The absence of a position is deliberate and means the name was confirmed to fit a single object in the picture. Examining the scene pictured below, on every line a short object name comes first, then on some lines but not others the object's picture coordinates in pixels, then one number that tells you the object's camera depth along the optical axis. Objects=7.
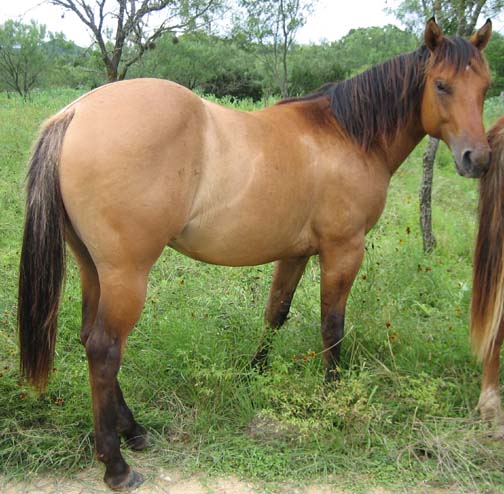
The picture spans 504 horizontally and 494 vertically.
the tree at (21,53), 25.31
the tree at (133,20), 7.37
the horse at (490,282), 2.74
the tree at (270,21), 13.72
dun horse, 2.18
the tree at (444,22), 4.79
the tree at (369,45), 20.79
